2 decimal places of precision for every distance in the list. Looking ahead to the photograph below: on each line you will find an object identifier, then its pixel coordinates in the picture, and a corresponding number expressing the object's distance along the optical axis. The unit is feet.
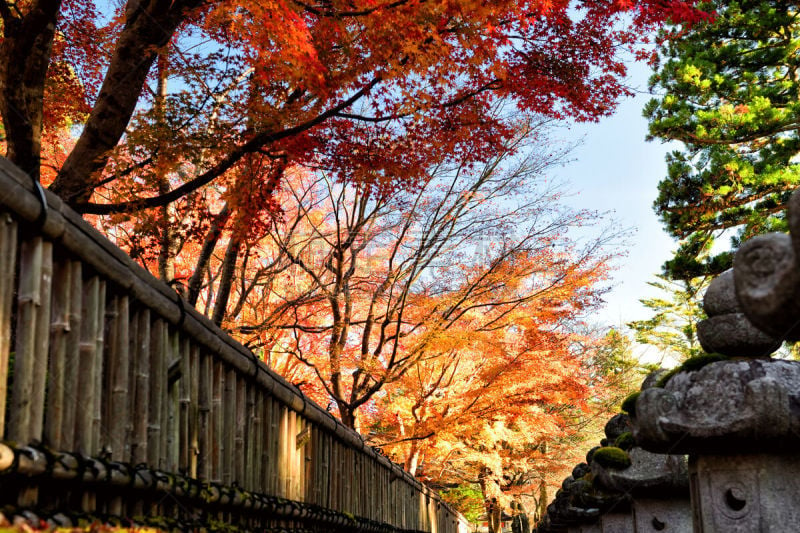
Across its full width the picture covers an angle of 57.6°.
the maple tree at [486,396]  60.13
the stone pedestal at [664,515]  22.35
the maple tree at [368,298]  46.88
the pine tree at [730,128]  56.70
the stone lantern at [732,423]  14.12
